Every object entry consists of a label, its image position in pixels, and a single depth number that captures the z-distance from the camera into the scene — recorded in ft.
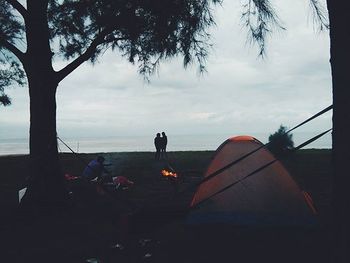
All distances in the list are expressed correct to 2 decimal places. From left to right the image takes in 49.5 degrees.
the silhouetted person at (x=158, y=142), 63.23
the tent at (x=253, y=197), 22.41
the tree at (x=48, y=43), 27.30
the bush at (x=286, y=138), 64.26
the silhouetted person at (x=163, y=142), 63.72
